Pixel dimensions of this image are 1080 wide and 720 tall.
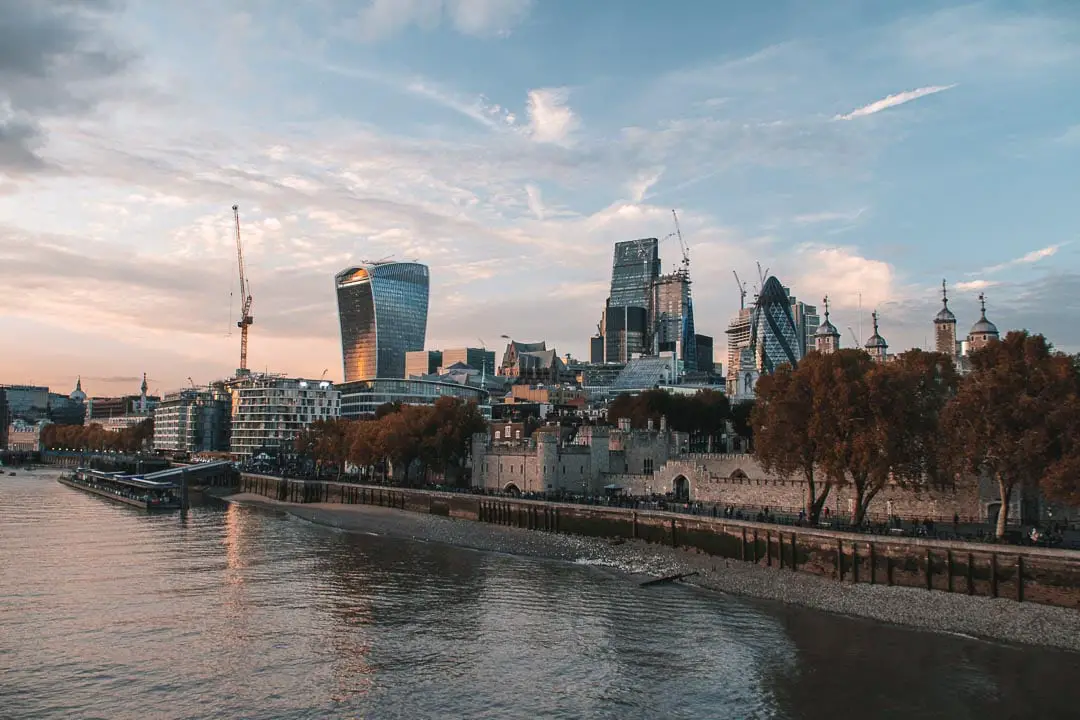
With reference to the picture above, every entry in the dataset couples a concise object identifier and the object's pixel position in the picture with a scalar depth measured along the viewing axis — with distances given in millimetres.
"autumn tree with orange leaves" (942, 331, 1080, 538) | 44812
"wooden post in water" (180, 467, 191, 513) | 106750
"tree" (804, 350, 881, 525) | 54094
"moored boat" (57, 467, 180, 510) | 108306
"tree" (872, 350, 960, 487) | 54000
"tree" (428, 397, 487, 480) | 106375
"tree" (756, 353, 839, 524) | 57594
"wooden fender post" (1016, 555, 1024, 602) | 40812
